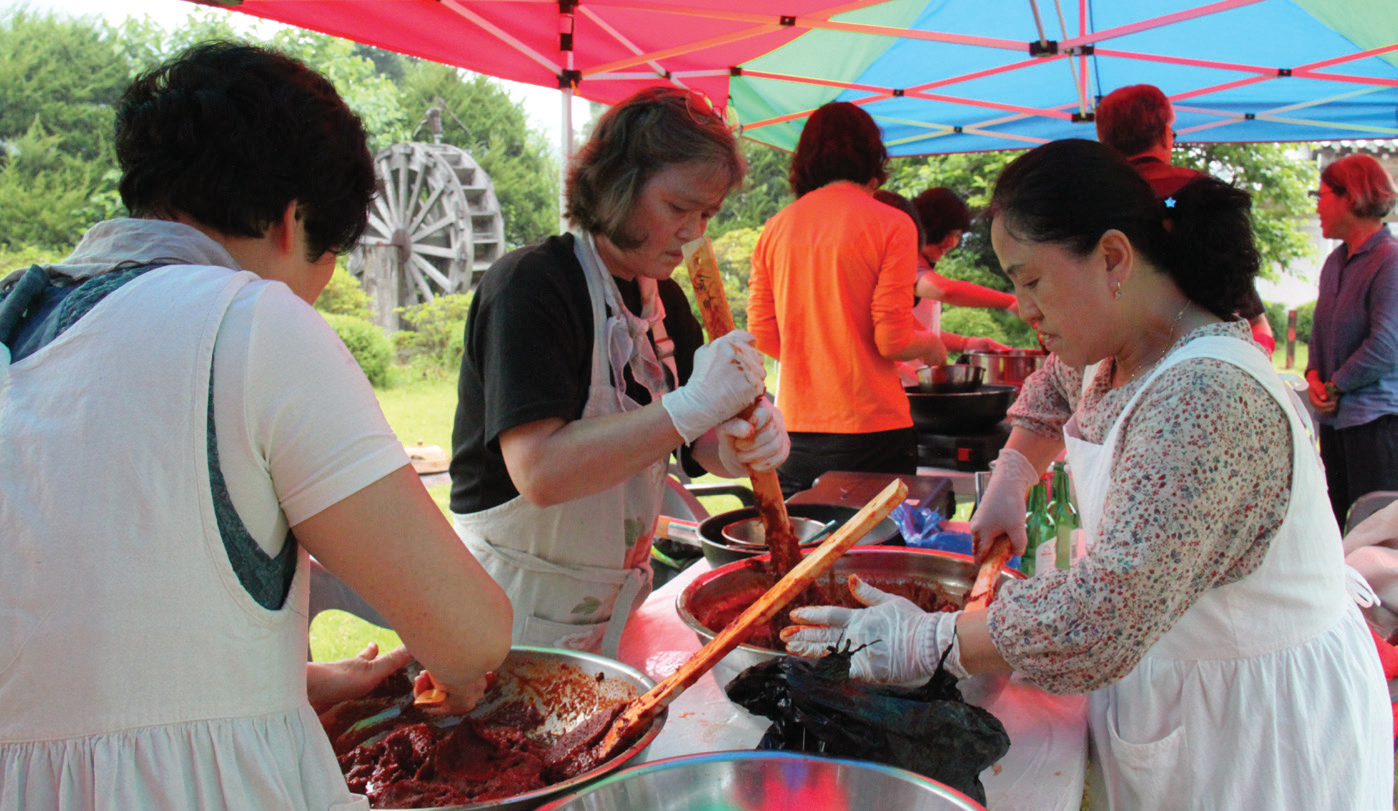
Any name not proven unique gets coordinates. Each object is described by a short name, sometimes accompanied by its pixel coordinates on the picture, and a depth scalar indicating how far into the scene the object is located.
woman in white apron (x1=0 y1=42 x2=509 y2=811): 0.88
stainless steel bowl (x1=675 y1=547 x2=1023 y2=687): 1.81
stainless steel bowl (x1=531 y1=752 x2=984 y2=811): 1.05
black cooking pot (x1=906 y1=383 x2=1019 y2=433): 3.76
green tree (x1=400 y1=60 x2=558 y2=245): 16.83
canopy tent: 4.23
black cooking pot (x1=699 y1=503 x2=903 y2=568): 2.02
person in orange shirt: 3.51
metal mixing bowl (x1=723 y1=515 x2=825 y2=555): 2.17
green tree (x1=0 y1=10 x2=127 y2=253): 11.53
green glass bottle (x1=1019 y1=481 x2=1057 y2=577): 2.15
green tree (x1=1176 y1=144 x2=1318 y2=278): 14.76
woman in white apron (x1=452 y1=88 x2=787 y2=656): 1.84
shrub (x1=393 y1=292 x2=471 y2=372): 13.58
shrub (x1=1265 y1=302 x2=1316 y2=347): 15.84
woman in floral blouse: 1.29
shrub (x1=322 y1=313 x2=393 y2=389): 11.72
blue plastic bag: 2.46
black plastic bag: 1.22
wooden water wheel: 13.90
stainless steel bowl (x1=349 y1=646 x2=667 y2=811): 1.42
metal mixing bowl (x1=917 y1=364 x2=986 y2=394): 4.07
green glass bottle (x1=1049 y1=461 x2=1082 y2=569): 2.06
